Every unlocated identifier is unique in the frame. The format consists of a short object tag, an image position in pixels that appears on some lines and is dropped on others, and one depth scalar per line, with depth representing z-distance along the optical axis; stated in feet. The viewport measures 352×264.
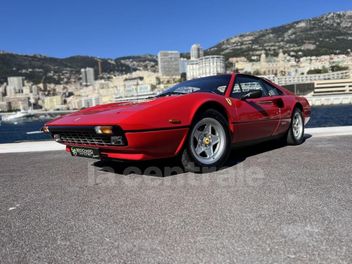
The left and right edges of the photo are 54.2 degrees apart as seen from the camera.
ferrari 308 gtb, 10.07
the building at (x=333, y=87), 312.50
